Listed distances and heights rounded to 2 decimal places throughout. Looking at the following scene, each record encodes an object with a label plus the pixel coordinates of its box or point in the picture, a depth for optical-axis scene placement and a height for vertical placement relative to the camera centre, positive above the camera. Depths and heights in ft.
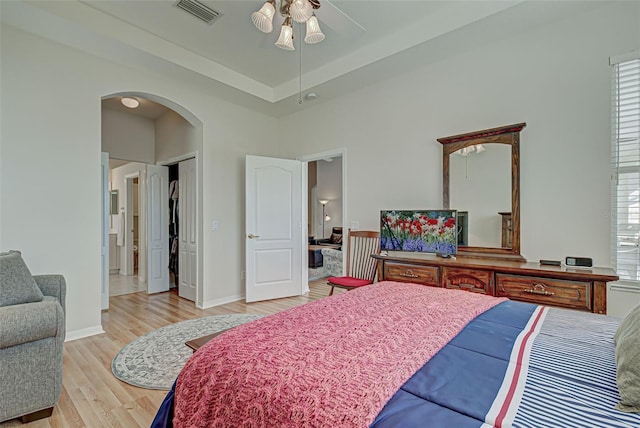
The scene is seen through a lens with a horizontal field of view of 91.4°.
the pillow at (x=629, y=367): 2.42 -1.32
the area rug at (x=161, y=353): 7.35 -3.93
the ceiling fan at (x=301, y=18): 6.95 +4.53
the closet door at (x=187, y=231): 14.43 -0.91
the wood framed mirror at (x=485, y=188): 9.13 +0.76
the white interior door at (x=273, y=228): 13.94 -0.75
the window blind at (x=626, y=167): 7.59 +1.14
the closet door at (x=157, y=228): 15.96 -0.87
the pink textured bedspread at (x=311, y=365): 2.56 -1.48
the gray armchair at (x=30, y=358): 5.42 -2.66
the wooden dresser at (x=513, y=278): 6.75 -1.67
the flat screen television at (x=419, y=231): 9.53 -0.60
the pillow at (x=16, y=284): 6.25 -1.49
